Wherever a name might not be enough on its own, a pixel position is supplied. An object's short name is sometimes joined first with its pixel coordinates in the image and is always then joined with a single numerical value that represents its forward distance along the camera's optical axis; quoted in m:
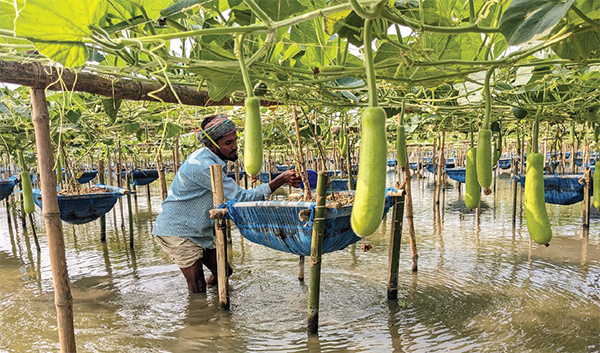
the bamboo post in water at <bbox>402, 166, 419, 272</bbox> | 4.88
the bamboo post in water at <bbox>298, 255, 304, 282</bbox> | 4.72
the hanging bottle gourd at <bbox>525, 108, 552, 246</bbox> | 1.37
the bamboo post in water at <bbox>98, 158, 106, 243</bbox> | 7.39
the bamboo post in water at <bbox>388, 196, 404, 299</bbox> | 3.86
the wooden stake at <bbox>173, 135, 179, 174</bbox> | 8.98
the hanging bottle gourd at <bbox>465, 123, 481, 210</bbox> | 1.63
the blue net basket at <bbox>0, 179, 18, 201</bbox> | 8.81
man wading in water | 3.75
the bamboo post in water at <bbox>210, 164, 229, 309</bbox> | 3.58
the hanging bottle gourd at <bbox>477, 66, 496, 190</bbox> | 1.30
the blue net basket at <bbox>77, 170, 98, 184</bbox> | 15.00
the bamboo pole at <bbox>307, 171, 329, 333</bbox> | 2.83
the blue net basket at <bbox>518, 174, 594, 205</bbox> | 6.71
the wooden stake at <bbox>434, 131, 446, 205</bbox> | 8.31
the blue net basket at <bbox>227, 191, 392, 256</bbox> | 2.86
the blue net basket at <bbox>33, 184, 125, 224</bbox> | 5.08
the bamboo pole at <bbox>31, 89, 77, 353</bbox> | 2.18
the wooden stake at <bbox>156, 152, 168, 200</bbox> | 7.01
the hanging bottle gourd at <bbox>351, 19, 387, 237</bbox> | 0.86
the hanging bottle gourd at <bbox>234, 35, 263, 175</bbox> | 0.99
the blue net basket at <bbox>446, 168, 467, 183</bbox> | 12.11
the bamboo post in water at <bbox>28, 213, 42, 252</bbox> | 6.62
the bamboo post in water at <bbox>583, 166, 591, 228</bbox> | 6.50
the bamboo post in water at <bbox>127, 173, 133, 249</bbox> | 6.67
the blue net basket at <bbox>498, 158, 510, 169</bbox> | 23.72
